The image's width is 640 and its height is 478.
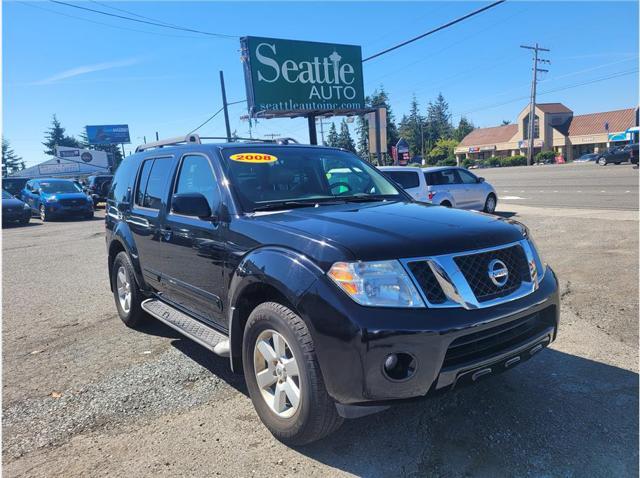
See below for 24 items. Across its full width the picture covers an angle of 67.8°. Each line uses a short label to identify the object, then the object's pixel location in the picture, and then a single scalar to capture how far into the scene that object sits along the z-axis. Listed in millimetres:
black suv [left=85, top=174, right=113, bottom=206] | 26548
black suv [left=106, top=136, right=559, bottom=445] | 2492
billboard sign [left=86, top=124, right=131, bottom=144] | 72244
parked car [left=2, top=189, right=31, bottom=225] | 18906
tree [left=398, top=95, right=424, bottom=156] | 122250
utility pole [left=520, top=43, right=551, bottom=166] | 58312
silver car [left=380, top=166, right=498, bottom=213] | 11922
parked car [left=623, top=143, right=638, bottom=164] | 35734
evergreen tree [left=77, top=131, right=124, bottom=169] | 95500
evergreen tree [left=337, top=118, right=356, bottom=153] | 123138
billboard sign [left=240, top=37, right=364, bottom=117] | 19828
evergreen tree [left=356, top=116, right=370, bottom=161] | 99750
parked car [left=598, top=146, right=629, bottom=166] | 38156
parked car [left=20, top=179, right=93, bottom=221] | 20297
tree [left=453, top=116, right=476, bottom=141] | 122250
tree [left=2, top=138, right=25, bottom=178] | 105750
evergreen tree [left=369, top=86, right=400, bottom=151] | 100888
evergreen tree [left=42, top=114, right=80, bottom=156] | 108312
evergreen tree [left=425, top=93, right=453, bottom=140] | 126875
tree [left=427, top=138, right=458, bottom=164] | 98312
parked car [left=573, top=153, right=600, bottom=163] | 59375
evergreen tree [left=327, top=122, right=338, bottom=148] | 127900
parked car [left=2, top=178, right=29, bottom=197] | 26109
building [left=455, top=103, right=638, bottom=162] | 71188
